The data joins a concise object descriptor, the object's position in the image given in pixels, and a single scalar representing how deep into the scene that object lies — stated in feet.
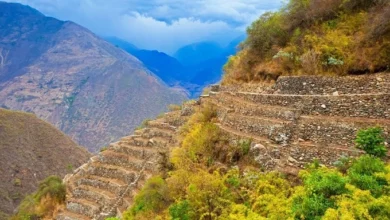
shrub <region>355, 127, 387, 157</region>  33.99
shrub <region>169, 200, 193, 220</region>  41.01
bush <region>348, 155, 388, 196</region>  29.14
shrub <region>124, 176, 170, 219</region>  50.88
